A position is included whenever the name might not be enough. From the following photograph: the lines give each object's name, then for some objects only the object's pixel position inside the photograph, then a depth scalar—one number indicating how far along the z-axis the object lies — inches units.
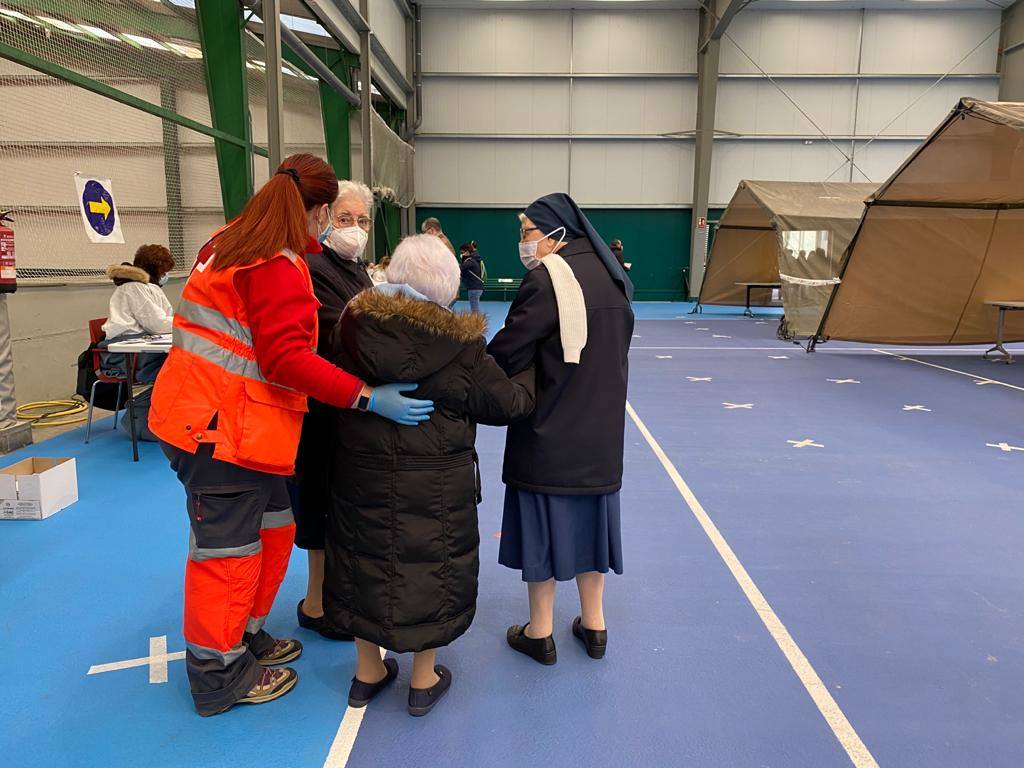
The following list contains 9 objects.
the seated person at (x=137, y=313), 196.2
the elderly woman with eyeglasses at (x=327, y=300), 95.3
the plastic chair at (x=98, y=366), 200.4
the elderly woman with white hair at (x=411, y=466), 77.1
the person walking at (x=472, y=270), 524.4
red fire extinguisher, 178.4
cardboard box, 147.1
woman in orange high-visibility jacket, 76.2
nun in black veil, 89.0
